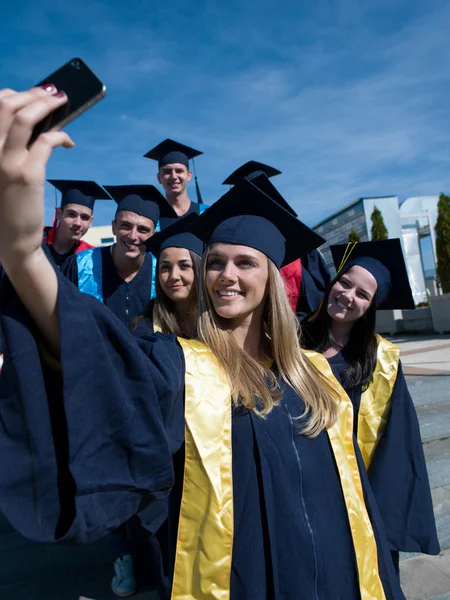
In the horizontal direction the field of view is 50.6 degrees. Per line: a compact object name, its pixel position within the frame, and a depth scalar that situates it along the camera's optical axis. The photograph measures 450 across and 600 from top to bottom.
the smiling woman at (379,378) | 2.40
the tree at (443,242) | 17.56
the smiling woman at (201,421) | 1.00
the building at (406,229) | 23.83
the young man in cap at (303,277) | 4.12
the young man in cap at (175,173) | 4.69
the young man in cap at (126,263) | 3.61
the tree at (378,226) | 22.66
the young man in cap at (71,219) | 4.21
